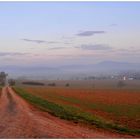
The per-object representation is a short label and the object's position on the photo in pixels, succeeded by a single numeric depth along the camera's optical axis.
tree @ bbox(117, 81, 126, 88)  148.75
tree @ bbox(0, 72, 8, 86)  171.56
